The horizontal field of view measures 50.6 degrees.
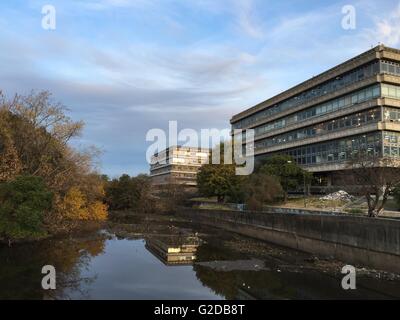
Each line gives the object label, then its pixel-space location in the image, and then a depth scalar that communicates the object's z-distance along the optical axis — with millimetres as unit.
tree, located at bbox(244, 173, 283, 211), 56906
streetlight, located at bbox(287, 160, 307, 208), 66562
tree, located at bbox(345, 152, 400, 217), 33625
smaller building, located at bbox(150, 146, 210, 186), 159500
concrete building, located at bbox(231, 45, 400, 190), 61719
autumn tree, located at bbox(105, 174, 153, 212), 88875
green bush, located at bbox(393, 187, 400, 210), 37000
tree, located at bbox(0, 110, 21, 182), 38062
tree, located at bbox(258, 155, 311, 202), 66562
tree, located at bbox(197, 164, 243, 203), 73750
